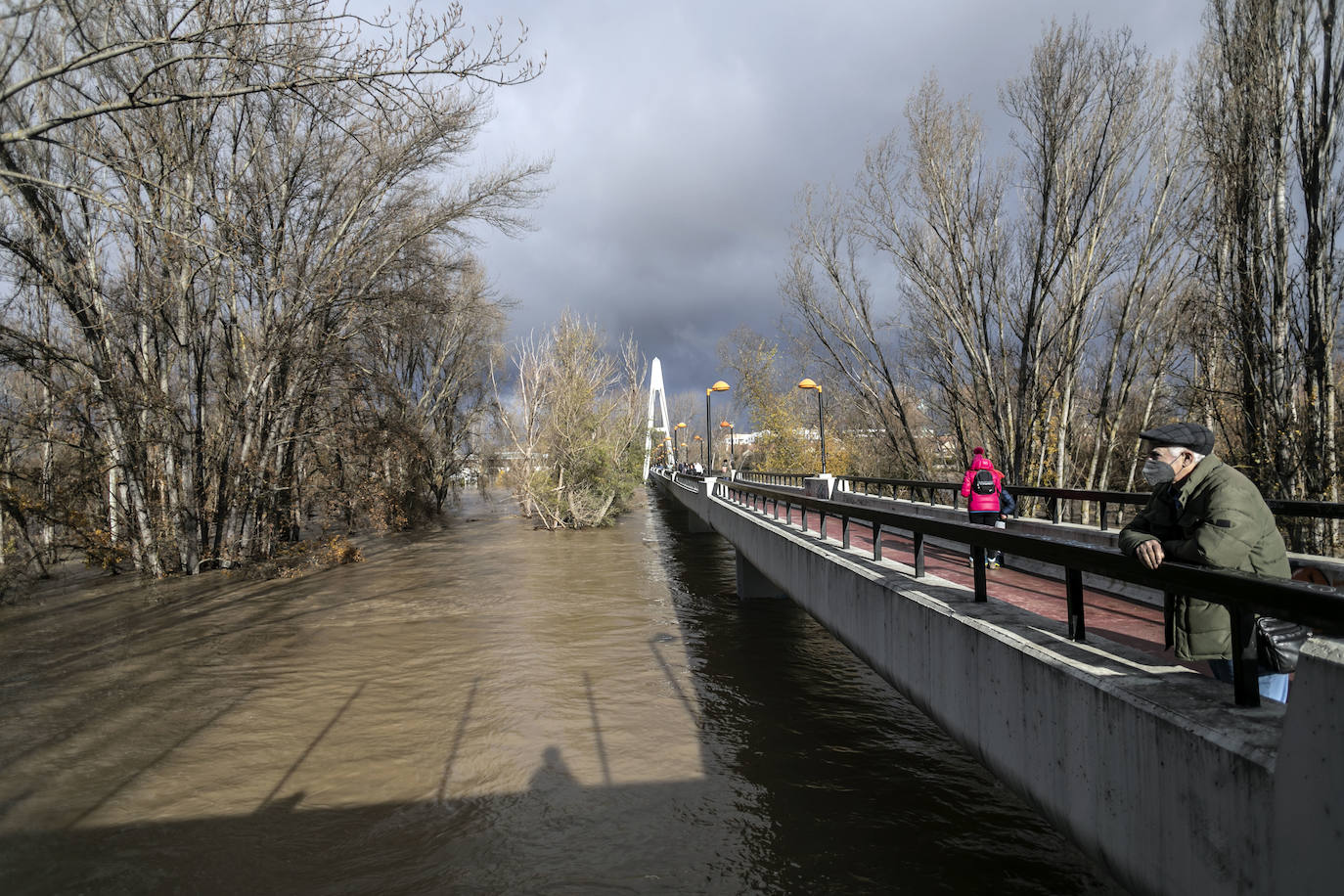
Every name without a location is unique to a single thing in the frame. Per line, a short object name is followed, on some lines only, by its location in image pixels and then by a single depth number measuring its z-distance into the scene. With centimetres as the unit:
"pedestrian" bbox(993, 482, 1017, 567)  1210
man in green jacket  318
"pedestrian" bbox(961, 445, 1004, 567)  1125
